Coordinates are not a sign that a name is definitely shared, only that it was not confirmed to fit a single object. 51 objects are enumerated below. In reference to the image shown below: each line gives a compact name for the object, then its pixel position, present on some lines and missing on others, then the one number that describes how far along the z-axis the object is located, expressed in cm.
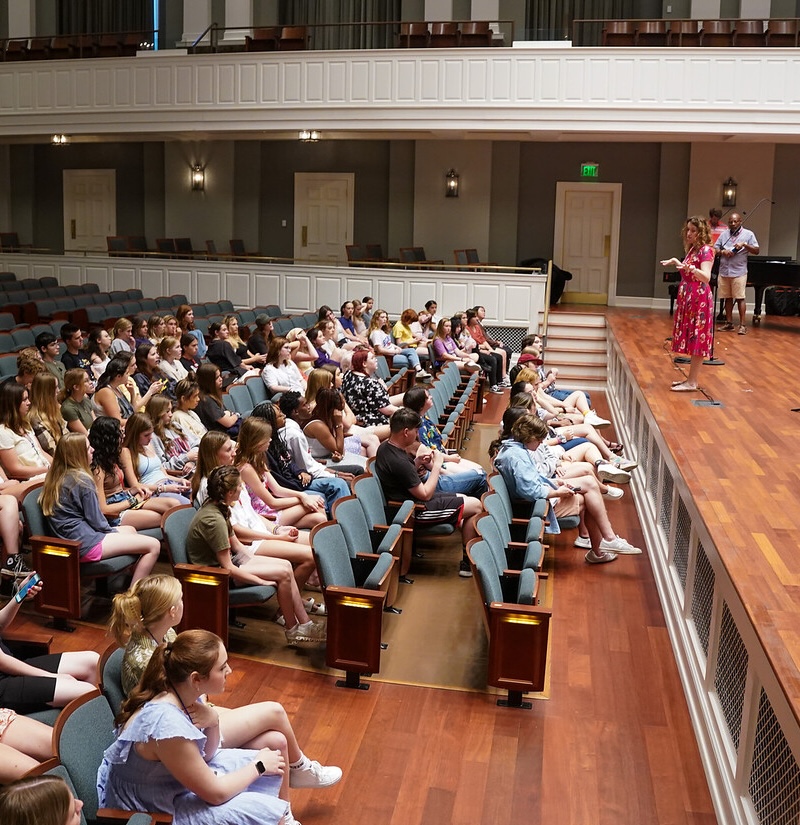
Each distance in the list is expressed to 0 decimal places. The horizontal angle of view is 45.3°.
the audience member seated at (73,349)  806
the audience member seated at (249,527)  469
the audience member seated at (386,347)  1145
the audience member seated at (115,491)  493
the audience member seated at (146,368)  730
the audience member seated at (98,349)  799
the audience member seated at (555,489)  572
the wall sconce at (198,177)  1859
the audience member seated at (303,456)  592
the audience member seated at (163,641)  305
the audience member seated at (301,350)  930
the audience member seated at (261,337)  1023
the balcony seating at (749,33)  1330
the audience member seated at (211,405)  668
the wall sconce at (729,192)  1617
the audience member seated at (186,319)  997
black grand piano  1216
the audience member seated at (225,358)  939
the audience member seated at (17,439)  532
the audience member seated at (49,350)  743
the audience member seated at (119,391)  654
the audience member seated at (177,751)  272
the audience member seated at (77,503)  451
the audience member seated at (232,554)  431
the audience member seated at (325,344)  997
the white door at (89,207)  1952
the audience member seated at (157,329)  936
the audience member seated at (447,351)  1166
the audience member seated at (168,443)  591
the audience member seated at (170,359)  769
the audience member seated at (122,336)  869
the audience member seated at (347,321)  1240
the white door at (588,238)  1719
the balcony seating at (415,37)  1442
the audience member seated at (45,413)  569
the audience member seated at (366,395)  779
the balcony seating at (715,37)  1338
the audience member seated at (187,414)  619
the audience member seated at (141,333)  936
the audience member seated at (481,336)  1280
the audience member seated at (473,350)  1220
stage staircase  1384
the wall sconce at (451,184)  1727
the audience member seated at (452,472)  623
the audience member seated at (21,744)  280
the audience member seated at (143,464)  545
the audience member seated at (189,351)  823
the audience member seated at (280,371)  811
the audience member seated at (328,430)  631
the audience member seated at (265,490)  509
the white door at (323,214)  1817
